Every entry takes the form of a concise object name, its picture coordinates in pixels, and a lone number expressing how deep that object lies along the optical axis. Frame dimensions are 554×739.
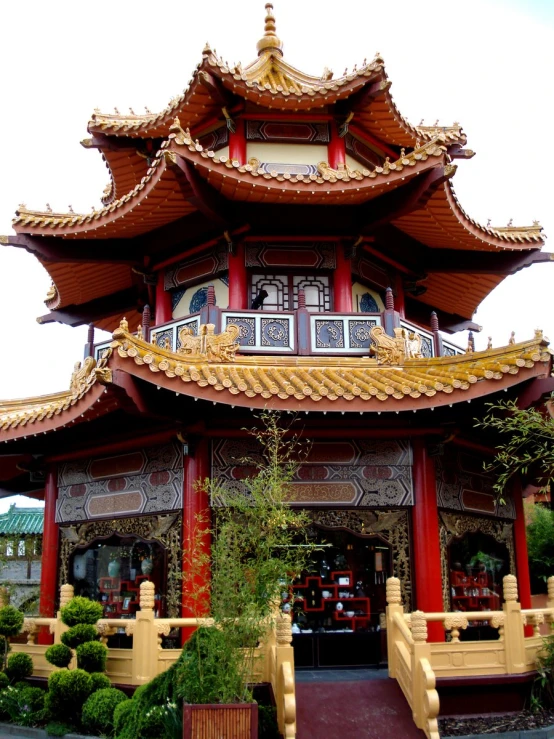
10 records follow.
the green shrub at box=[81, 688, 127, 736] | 7.99
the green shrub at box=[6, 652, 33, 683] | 9.47
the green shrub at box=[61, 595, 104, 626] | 8.73
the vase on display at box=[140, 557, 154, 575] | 12.59
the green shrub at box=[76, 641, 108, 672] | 8.49
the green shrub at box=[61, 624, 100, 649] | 8.62
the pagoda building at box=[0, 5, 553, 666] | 9.83
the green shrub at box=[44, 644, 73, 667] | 8.66
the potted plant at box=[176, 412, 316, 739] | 6.48
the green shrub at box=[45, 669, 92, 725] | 8.27
